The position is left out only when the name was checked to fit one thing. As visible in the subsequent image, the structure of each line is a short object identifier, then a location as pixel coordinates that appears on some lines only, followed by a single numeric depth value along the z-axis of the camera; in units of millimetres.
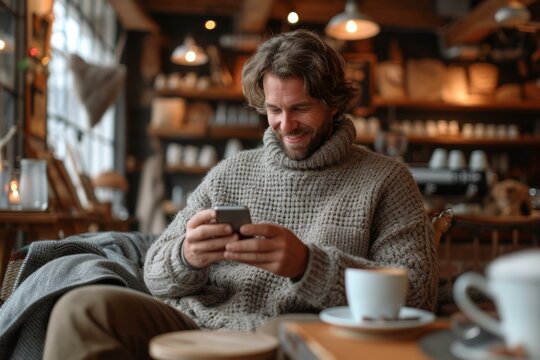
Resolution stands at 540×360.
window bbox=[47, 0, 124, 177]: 5199
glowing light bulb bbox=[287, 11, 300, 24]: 3711
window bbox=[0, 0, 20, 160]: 3934
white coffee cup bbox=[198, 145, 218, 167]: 6914
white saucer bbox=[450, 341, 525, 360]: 861
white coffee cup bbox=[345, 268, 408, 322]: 1111
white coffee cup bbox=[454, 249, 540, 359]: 816
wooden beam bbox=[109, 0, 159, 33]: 6444
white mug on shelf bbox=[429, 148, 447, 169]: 6578
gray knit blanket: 1758
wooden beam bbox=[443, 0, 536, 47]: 6277
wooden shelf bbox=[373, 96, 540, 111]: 7086
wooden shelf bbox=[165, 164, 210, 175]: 6898
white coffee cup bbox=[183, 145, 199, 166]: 6941
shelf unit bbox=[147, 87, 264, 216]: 6902
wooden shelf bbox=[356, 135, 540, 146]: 7066
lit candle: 2955
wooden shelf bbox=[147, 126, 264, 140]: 6875
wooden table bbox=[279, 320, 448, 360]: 979
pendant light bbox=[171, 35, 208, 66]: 6211
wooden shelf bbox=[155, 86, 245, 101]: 6949
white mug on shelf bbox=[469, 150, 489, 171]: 6559
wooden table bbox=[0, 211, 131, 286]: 2795
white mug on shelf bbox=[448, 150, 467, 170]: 6484
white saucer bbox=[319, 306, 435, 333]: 1063
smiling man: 1534
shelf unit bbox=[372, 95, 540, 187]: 7133
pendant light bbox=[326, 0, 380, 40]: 5070
